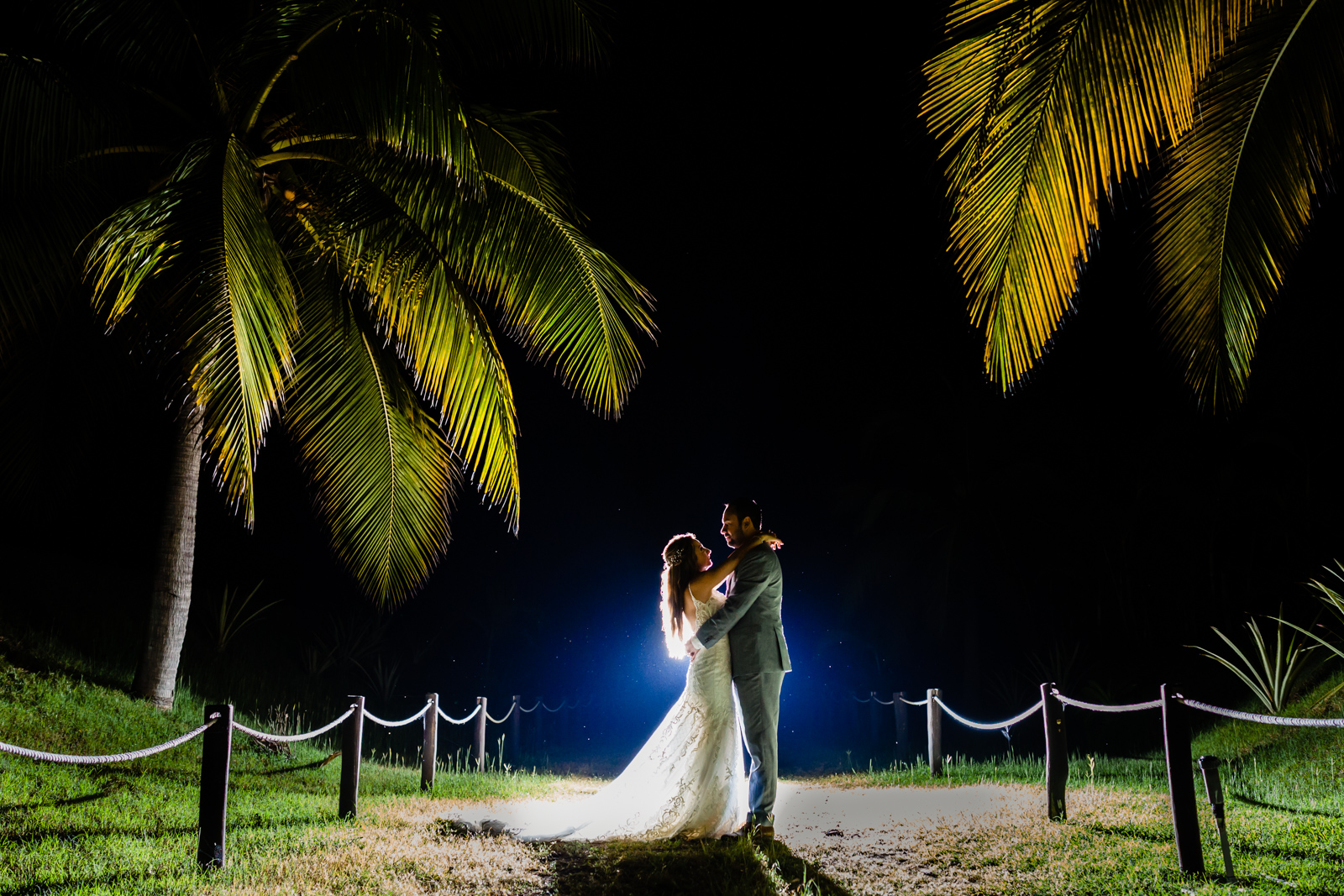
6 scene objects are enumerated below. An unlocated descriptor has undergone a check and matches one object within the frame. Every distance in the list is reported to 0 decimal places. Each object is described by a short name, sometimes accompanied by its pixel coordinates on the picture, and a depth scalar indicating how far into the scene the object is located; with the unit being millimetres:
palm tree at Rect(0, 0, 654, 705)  6242
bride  6227
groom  6125
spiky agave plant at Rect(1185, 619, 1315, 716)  10406
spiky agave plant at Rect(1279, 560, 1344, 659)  8422
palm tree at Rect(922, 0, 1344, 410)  4383
